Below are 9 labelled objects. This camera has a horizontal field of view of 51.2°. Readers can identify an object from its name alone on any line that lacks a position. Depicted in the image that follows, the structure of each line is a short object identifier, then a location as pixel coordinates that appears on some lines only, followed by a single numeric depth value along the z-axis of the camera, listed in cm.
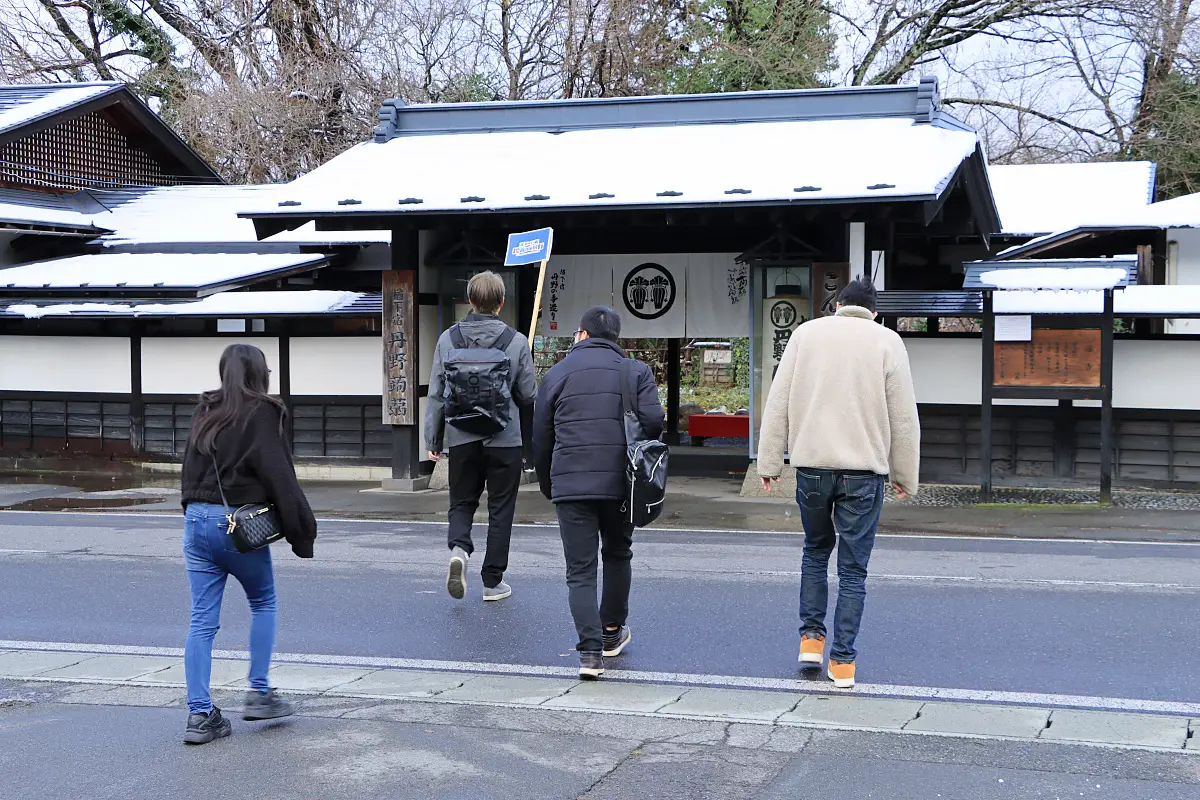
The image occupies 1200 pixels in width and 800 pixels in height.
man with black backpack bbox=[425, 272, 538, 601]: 704
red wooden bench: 1931
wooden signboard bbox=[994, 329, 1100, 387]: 1253
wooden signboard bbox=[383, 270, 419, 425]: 1431
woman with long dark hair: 480
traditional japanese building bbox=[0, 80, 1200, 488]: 1318
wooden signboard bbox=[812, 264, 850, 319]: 1312
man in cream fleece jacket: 553
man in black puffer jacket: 586
